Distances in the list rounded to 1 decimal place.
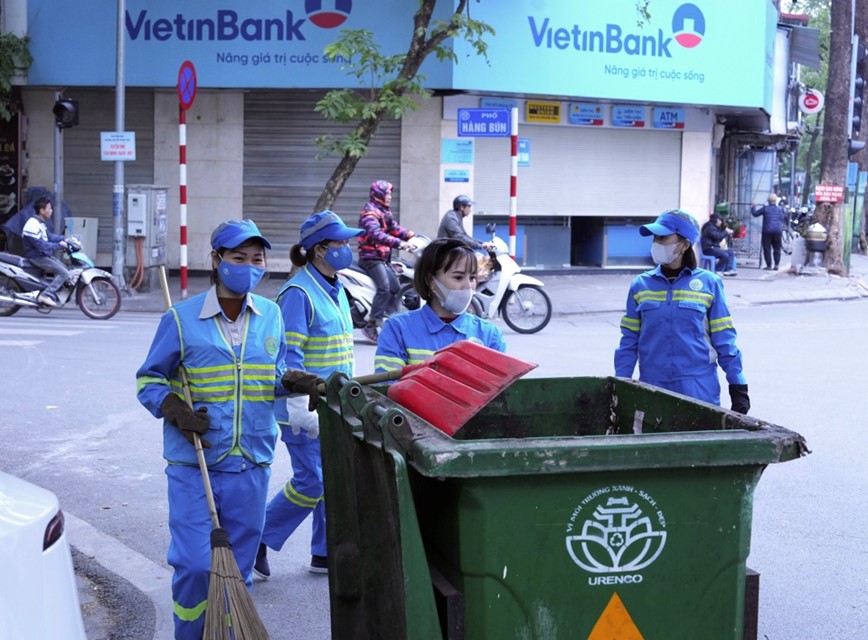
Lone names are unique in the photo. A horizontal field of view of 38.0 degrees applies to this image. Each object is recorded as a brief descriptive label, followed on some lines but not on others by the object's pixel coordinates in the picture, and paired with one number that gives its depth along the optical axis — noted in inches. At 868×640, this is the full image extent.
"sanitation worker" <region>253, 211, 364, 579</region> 226.0
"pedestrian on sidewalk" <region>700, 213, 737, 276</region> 931.3
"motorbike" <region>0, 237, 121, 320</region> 636.1
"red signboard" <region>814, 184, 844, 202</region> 1018.7
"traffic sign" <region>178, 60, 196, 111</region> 693.3
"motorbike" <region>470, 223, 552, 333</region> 596.1
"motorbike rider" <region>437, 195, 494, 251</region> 636.7
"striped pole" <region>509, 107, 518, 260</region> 716.7
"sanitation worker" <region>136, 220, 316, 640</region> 181.3
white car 115.3
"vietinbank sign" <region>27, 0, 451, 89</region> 826.2
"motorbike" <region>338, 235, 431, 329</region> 557.0
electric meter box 745.0
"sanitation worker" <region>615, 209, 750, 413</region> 241.9
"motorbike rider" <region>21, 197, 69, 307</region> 639.8
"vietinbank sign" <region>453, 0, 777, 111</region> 834.8
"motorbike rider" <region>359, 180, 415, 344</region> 556.1
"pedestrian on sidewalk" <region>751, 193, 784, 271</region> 1034.1
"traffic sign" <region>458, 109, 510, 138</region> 713.0
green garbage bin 127.3
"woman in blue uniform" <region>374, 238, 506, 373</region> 191.9
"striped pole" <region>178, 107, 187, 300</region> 703.7
